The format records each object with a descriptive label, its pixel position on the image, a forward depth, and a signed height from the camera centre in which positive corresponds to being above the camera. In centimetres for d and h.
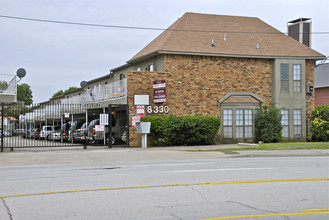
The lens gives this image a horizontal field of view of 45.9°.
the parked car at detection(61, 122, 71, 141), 3090 -116
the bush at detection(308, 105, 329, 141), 2684 -56
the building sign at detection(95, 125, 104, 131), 2301 -73
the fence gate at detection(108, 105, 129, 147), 2454 -68
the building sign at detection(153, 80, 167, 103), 2367 +151
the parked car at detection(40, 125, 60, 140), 3585 -141
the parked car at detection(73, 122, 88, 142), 2656 -128
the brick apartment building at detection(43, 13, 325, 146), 2503 +267
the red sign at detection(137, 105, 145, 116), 2298 +33
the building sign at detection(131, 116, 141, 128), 2320 -21
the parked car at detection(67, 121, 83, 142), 2980 -89
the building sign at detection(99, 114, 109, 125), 2292 -20
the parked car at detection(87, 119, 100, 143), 2552 -120
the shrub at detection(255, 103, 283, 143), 2643 -75
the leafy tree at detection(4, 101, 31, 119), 2161 +40
